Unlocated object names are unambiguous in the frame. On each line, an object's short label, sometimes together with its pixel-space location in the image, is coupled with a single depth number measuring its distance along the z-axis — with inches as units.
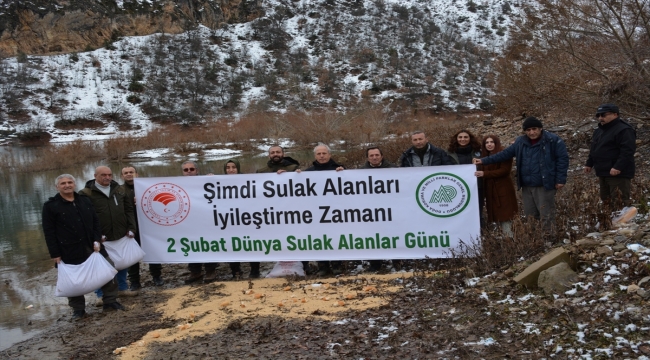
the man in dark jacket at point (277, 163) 281.4
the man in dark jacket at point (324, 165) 265.9
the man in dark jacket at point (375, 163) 259.9
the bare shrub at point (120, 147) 1356.1
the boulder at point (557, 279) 175.9
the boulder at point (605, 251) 187.3
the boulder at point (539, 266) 186.5
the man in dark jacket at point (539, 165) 229.9
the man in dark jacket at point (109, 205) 254.5
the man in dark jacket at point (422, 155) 258.4
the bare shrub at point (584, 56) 453.9
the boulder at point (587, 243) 196.4
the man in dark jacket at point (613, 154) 239.6
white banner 251.1
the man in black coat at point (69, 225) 225.9
